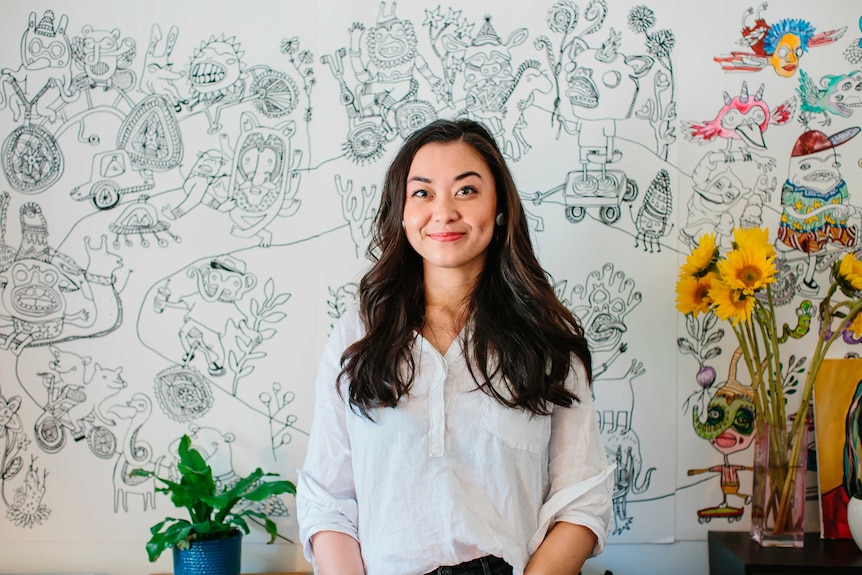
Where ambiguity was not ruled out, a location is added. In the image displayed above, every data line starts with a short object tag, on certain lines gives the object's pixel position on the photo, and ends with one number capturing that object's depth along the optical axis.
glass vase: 1.72
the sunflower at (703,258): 1.69
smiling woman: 1.35
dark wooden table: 1.62
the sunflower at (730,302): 1.64
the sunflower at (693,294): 1.72
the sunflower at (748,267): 1.62
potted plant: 1.70
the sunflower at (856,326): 1.72
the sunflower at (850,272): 1.67
